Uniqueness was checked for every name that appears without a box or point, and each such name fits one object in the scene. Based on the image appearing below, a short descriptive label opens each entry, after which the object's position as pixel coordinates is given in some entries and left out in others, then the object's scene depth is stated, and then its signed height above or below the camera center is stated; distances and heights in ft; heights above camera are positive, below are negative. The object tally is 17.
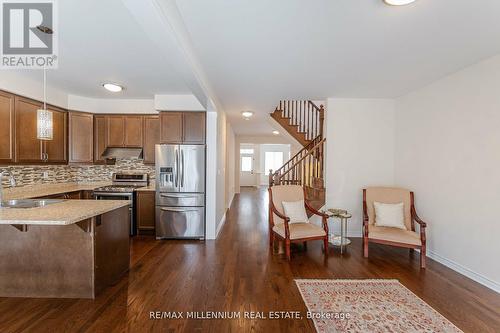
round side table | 12.41 -3.76
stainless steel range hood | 15.08 +0.57
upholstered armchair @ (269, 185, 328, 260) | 11.49 -3.14
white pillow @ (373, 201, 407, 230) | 12.00 -2.56
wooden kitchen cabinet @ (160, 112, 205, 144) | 14.11 +2.05
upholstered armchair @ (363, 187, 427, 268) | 10.72 -2.98
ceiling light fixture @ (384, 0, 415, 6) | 5.80 +3.89
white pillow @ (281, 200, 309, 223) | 12.78 -2.56
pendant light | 8.13 +1.23
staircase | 16.25 +2.59
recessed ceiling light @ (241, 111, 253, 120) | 18.19 +3.79
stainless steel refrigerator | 13.97 -1.64
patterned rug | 6.79 -4.48
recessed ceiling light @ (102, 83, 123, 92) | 12.39 +3.89
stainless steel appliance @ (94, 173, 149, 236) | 14.15 -1.68
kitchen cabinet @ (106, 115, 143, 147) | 15.25 +1.88
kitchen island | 7.91 -3.21
